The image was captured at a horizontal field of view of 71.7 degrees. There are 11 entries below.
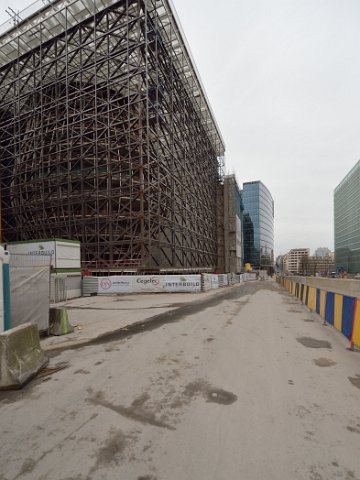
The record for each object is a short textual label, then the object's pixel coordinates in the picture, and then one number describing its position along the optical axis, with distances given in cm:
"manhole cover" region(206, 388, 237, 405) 351
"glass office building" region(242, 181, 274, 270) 8919
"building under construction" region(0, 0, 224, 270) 2328
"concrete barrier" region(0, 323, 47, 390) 398
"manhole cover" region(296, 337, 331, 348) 616
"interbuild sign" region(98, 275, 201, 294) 1828
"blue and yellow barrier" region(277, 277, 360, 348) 618
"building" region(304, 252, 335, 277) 11711
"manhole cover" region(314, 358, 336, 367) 491
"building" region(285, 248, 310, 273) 11344
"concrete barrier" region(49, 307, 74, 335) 743
